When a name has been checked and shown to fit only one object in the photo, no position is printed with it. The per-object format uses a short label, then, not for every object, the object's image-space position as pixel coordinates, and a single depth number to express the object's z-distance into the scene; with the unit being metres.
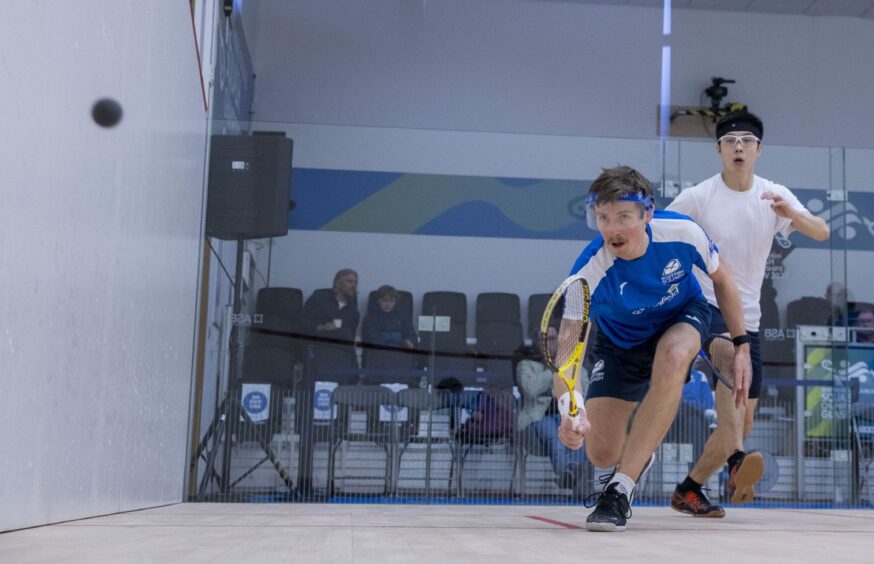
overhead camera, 7.08
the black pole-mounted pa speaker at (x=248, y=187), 4.14
